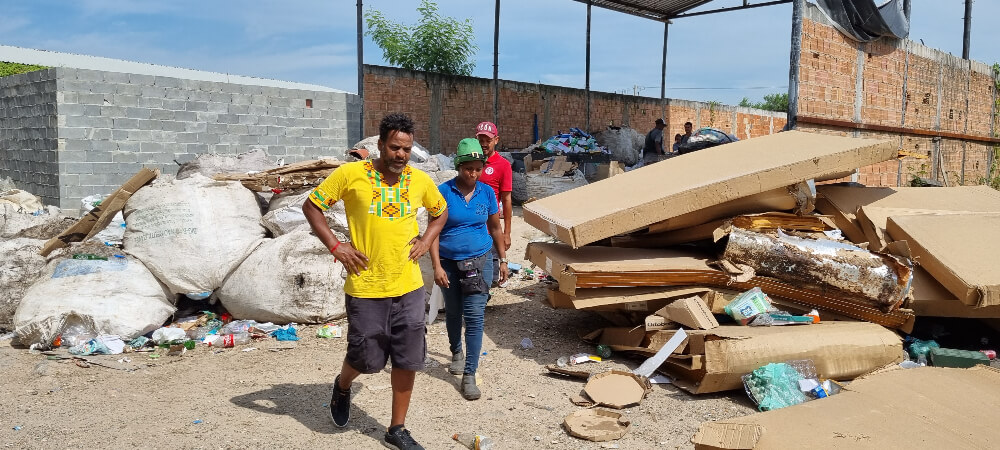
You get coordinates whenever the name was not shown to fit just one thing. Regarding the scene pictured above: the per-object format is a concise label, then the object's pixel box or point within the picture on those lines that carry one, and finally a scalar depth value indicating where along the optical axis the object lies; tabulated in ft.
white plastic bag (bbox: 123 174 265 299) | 16.67
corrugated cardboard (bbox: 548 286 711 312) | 14.12
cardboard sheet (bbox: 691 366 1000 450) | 8.88
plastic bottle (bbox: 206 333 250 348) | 15.47
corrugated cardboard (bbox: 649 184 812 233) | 15.17
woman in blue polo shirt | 12.31
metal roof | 50.24
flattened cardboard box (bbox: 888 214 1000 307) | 13.04
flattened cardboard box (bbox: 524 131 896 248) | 14.28
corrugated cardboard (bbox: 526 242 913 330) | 13.80
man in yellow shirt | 9.65
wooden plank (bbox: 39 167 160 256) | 17.97
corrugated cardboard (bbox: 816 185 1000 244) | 16.21
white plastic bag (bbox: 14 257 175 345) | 14.78
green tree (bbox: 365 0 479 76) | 61.62
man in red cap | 15.05
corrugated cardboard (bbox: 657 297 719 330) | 12.94
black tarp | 31.75
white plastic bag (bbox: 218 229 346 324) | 16.35
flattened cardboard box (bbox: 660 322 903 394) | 12.11
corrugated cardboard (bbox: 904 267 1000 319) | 13.97
